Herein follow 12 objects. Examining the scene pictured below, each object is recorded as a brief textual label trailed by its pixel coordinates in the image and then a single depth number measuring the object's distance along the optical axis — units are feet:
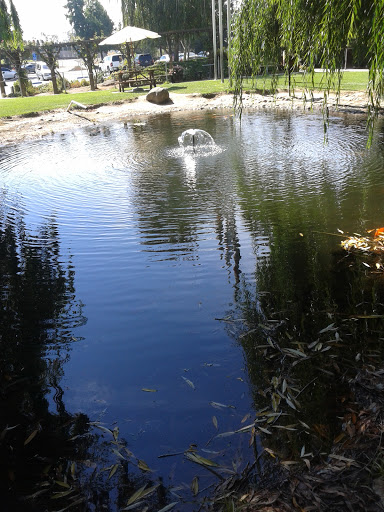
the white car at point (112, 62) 155.68
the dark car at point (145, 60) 147.02
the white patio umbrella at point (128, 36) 82.89
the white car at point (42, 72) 155.94
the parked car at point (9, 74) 149.58
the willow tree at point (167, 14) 112.88
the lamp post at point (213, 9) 65.83
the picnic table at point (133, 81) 82.48
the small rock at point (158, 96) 69.00
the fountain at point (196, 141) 39.34
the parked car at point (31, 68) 216.39
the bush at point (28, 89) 95.32
